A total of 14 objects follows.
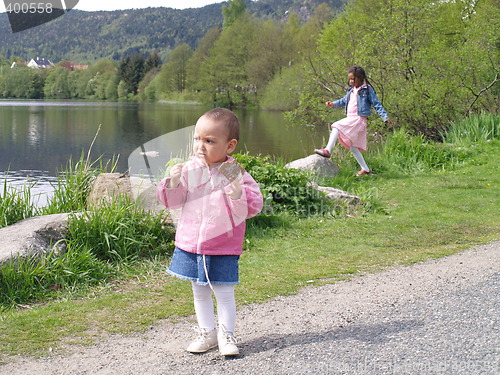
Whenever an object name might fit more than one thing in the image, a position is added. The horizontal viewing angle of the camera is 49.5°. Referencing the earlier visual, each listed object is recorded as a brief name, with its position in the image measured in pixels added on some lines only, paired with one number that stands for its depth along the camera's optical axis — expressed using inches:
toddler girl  120.5
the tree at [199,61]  2348.7
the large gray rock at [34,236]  182.5
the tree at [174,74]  2509.8
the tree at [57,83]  2947.8
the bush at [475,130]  527.6
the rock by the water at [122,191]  236.2
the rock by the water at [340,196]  293.7
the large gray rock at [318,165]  369.7
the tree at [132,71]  3127.5
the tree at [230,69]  2215.8
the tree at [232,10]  3084.6
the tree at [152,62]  3195.4
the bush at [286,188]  276.4
